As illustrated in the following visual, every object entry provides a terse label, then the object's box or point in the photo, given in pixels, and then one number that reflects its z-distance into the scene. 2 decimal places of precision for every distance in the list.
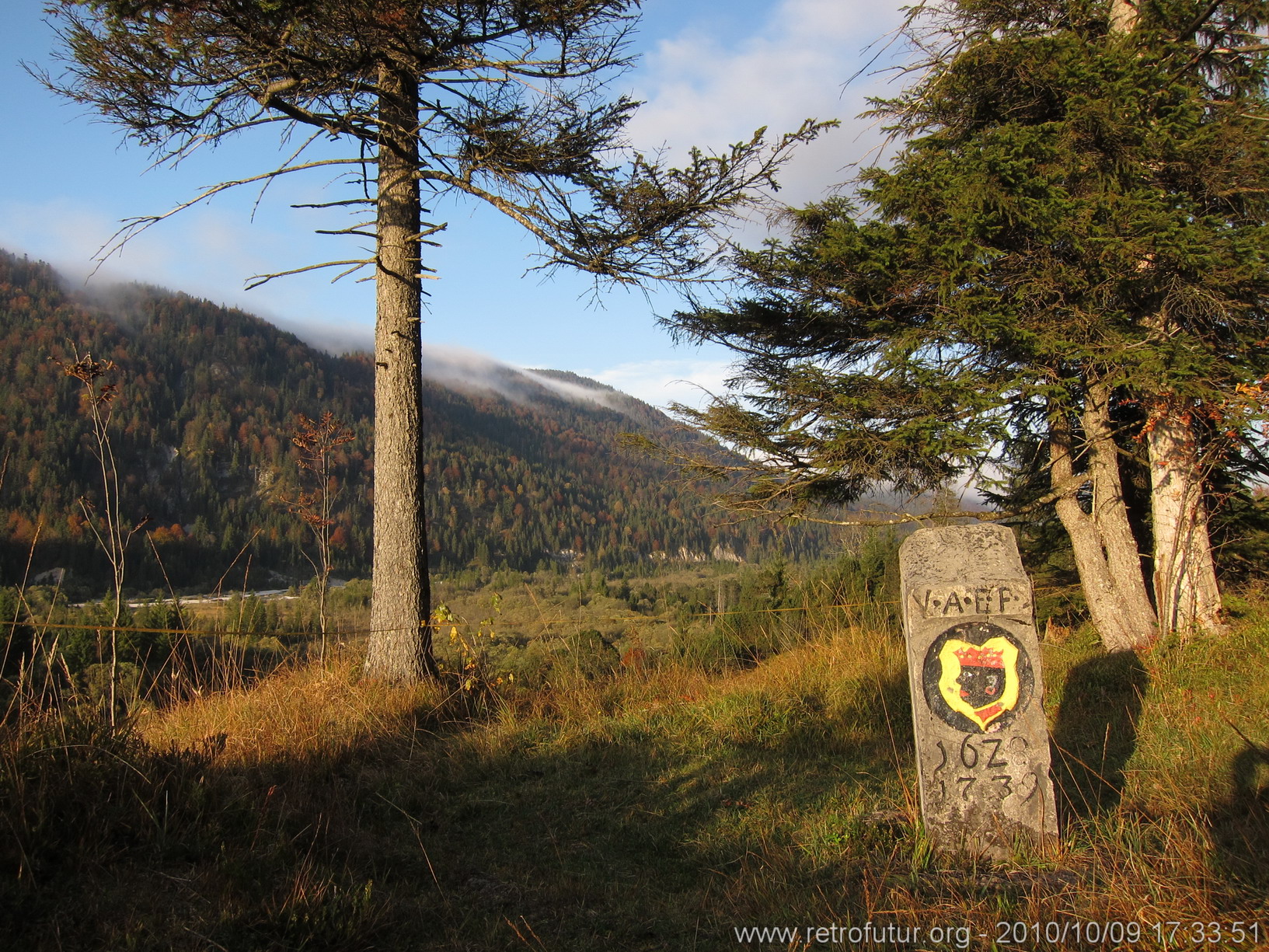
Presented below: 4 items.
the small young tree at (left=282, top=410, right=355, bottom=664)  7.45
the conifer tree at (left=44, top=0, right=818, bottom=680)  5.84
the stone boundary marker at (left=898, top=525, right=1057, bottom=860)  3.56
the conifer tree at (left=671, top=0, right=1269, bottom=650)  6.84
